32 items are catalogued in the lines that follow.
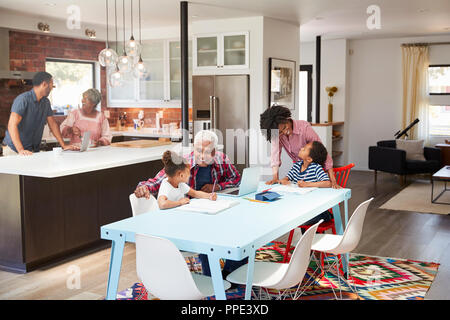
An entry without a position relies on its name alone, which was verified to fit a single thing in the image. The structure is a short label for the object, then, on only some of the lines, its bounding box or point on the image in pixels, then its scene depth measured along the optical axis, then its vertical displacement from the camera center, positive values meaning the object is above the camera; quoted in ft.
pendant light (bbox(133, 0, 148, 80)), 17.02 +1.39
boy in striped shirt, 13.37 -1.54
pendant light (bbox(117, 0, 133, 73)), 16.44 +1.56
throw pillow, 29.86 -2.23
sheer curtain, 32.45 +1.63
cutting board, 18.99 -1.21
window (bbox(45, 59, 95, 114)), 27.12 +1.73
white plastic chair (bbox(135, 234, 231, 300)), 7.86 -2.48
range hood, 22.25 +2.31
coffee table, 22.22 -2.82
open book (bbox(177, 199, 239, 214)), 10.38 -1.95
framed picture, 25.23 +1.48
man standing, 16.19 -0.24
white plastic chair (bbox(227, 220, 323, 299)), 8.68 -2.94
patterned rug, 12.07 -4.32
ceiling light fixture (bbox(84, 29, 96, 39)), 26.94 +4.15
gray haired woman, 17.63 -0.39
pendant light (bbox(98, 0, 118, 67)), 15.87 +1.70
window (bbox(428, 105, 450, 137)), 32.55 -0.60
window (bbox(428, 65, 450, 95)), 32.14 +1.95
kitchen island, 13.69 -2.55
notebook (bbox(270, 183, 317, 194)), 12.66 -1.95
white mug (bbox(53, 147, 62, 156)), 16.43 -1.24
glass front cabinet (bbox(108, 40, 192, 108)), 28.09 +1.69
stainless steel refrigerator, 25.02 +0.18
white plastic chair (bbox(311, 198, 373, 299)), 10.67 -2.73
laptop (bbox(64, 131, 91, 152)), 17.16 -0.94
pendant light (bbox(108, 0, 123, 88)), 16.61 +1.07
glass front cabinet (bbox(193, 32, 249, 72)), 24.80 +2.95
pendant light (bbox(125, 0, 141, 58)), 16.78 +2.09
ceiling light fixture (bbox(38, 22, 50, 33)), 24.14 +4.02
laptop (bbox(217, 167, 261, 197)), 11.85 -1.71
